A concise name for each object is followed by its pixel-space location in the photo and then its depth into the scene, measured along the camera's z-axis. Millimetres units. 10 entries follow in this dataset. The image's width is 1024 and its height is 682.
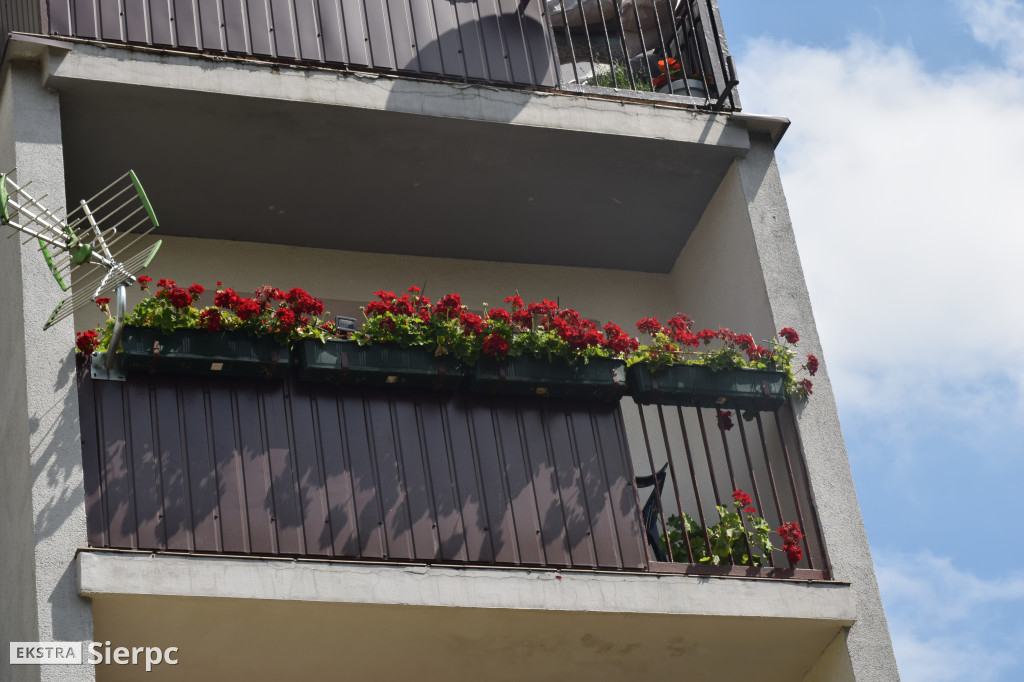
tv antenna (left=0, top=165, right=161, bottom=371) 8391
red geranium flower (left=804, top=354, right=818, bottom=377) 10445
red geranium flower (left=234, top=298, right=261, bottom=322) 9156
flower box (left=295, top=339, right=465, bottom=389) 9336
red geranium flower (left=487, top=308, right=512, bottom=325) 9688
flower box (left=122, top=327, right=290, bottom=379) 8969
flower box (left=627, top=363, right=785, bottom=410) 9984
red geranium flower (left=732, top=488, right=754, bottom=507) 9805
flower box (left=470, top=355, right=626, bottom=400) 9664
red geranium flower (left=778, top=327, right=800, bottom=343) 10367
